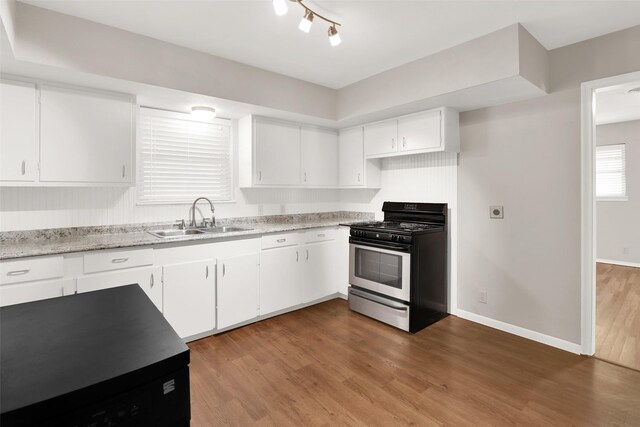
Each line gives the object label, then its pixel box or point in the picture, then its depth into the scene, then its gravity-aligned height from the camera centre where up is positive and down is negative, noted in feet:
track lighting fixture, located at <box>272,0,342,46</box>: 6.13 +3.96
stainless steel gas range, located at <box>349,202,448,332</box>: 10.26 -1.84
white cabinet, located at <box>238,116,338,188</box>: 11.93 +2.22
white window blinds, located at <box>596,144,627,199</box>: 18.47 +2.30
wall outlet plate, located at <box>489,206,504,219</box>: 10.35 +0.00
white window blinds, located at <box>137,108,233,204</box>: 10.57 +1.83
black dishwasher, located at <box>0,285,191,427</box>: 2.14 -1.15
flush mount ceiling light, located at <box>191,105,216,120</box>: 10.53 +3.18
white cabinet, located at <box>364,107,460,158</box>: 10.56 +2.66
